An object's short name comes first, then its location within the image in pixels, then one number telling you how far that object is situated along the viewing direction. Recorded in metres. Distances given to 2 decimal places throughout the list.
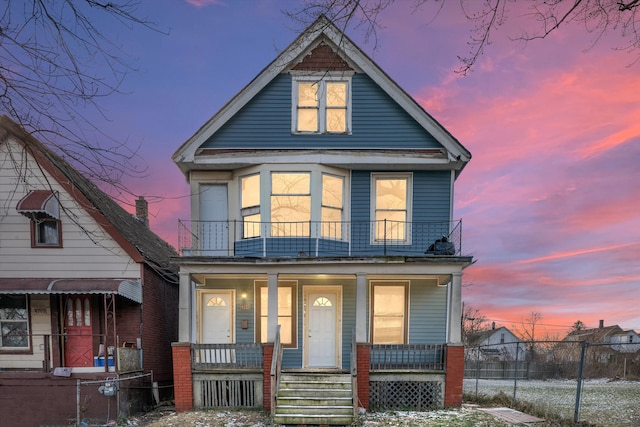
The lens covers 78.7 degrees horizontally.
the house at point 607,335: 51.19
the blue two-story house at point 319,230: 10.52
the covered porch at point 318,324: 10.34
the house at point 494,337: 51.64
